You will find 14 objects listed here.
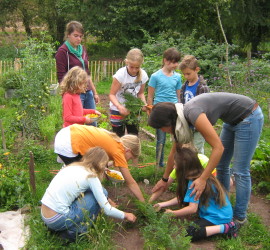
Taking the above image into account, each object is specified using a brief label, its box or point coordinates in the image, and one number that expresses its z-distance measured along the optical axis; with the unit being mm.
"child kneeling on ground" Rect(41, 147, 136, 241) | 2857
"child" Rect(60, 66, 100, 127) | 3877
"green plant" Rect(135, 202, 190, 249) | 2623
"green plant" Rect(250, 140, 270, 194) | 4109
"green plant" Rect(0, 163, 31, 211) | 3459
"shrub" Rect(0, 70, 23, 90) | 7820
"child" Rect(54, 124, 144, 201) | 3129
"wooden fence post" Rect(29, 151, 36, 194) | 3457
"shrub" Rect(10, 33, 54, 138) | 5555
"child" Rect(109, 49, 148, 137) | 3977
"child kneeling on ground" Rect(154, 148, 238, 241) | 3064
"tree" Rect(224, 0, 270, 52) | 15562
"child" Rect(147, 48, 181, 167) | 4363
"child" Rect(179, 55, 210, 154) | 3949
